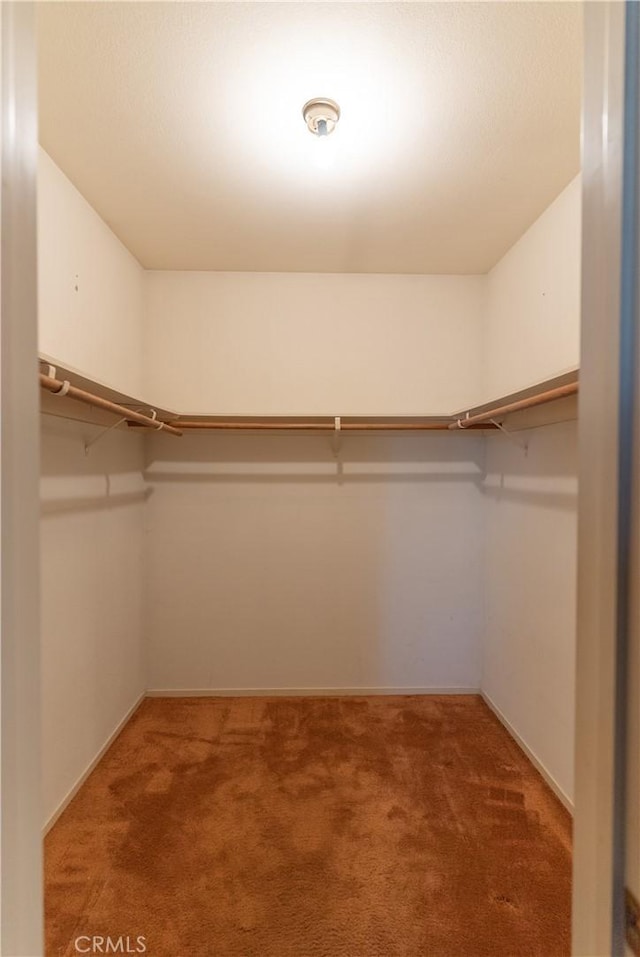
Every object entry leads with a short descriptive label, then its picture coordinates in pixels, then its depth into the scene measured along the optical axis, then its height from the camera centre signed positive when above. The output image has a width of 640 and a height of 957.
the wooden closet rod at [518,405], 1.44 +0.26
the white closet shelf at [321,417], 1.51 +0.27
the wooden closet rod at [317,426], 2.29 +0.23
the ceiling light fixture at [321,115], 1.34 +1.17
